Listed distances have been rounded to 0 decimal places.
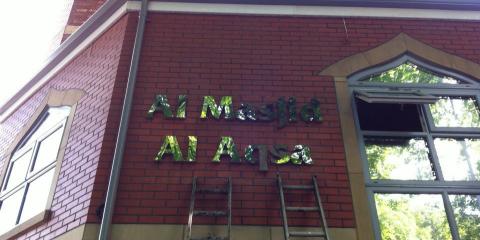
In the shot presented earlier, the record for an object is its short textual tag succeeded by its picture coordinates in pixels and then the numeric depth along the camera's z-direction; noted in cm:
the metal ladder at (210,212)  399
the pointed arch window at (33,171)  538
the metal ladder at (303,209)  398
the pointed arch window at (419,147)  446
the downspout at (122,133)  415
